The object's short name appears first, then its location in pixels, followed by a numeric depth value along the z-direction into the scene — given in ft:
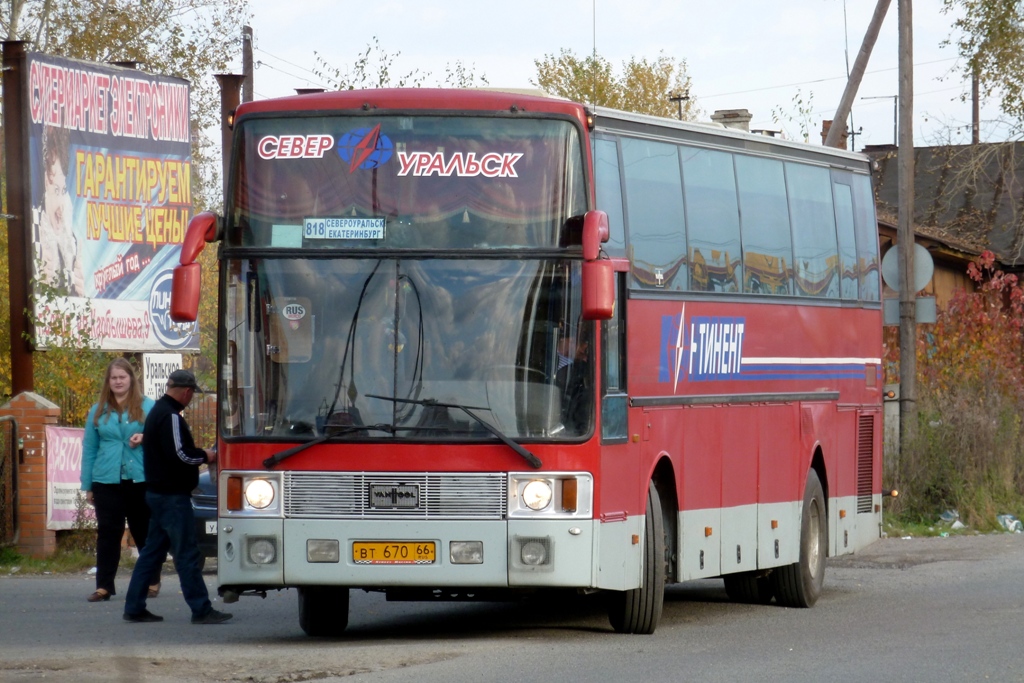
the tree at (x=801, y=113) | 137.28
